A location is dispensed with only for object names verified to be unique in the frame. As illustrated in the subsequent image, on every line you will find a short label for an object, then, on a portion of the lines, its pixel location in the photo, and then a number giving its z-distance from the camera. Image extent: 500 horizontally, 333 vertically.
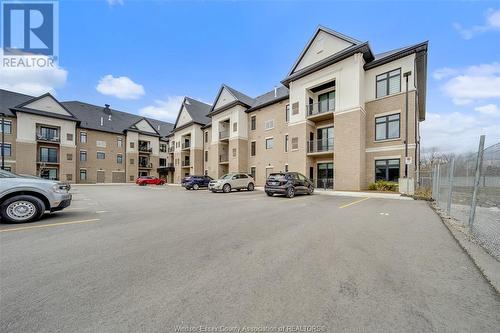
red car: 34.55
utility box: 14.70
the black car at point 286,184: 13.56
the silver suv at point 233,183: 18.83
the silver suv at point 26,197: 6.02
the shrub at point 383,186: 16.58
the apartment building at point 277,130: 17.62
